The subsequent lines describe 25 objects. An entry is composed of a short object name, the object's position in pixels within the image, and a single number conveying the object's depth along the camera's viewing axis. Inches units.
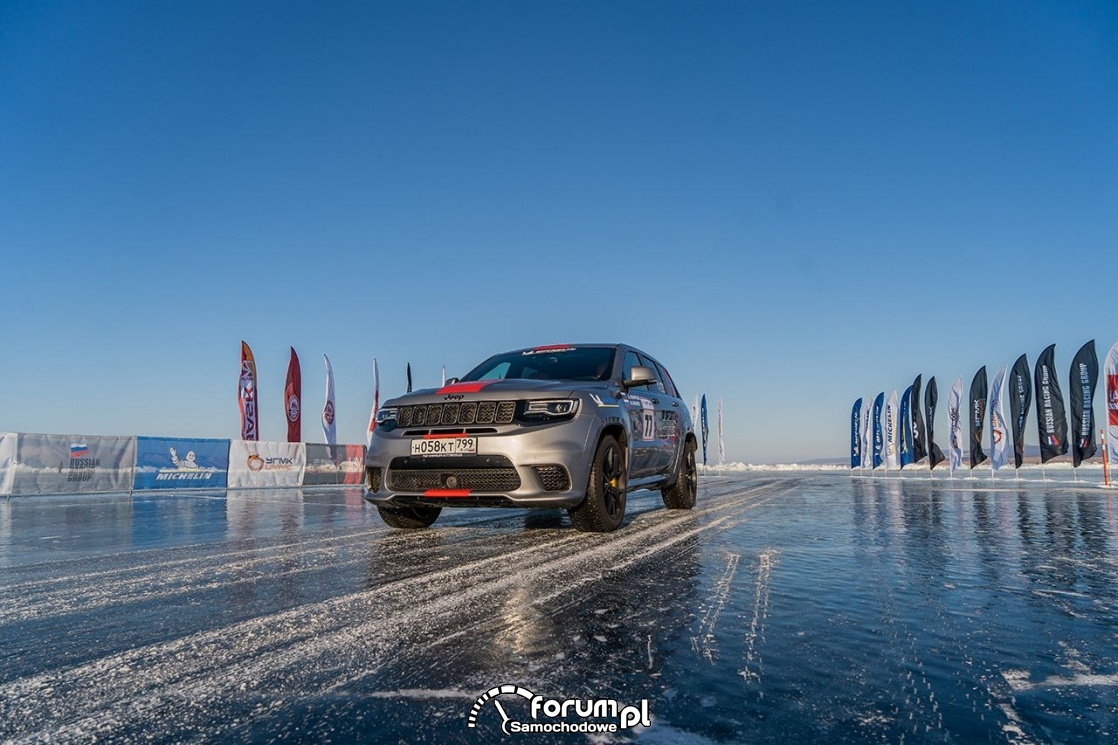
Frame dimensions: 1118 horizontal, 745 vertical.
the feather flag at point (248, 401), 847.7
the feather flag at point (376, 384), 1051.9
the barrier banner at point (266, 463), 710.5
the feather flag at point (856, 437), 1296.8
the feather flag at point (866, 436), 1282.0
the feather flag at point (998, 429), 895.4
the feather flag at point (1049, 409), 802.2
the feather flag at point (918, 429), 1101.1
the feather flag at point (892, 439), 1165.7
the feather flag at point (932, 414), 1084.5
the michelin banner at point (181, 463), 621.3
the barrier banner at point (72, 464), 540.7
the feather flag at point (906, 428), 1125.7
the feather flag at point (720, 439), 1699.1
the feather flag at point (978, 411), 970.7
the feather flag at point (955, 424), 1006.5
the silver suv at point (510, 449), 193.2
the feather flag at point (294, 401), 890.7
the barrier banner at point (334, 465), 796.0
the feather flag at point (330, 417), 936.9
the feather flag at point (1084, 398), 767.1
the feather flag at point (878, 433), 1246.5
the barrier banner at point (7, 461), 524.4
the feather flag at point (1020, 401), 871.1
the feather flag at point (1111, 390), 690.2
